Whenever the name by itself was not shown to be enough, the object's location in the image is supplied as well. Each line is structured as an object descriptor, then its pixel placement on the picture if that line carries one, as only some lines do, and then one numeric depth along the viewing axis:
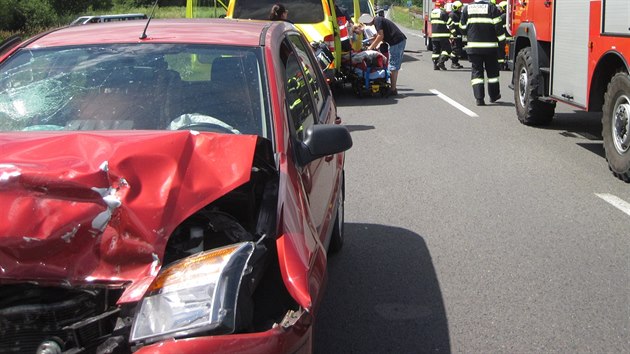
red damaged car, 2.72
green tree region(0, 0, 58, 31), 45.62
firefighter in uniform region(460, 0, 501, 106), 13.52
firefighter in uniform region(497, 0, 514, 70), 19.31
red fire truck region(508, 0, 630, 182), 7.95
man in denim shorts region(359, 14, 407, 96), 15.41
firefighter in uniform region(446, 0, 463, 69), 21.41
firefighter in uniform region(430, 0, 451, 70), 20.08
